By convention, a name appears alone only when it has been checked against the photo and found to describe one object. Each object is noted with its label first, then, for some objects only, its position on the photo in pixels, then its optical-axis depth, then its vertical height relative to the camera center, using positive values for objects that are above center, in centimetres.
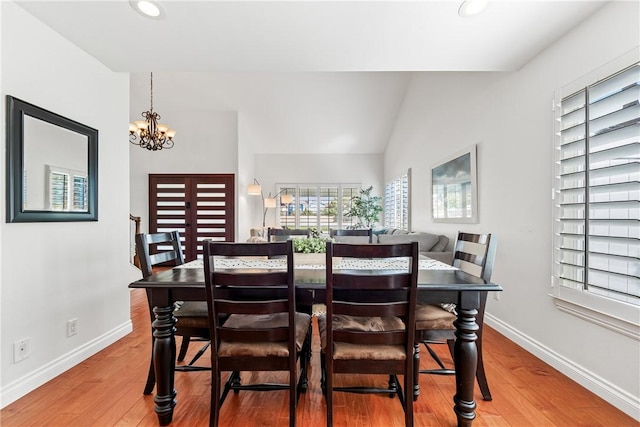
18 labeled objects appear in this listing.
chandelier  452 +127
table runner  192 -36
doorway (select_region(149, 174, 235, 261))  609 +11
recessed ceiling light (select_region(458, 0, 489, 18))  169 +120
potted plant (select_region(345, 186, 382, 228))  697 +6
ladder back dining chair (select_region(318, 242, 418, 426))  129 -53
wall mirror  180 +31
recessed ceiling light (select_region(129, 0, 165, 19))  172 +122
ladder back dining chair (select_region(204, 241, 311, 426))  134 -57
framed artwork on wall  329 +30
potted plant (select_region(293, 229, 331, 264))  233 -29
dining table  149 -51
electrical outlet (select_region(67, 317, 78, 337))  216 -86
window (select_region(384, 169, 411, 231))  586 +23
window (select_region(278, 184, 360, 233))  775 +19
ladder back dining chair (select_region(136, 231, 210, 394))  171 -60
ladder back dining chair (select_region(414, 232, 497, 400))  166 -62
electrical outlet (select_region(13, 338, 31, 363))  180 -86
